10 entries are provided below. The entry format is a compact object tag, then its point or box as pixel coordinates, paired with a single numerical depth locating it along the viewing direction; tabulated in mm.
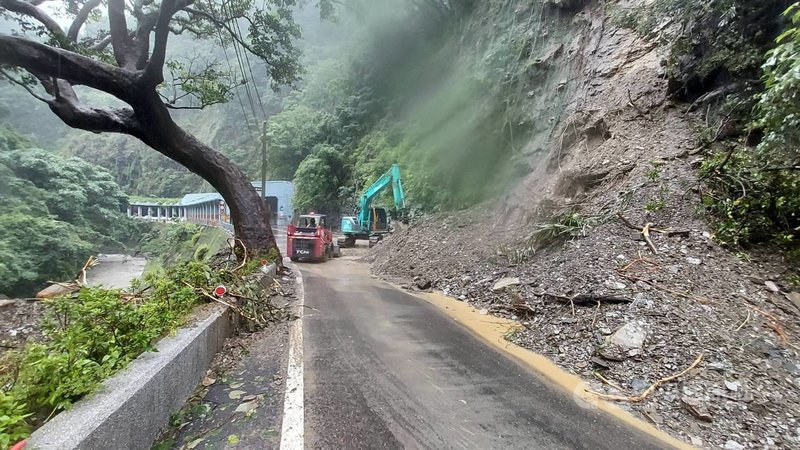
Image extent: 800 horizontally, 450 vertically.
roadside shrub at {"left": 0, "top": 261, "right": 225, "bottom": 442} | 1933
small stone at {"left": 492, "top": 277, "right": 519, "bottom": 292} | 6955
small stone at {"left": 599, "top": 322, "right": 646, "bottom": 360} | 4109
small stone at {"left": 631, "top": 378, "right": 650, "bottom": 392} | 3680
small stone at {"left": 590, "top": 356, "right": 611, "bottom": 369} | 4069
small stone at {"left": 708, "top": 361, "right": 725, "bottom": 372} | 3628
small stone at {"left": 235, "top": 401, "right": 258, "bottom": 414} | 3141
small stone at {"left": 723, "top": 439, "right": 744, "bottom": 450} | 2914
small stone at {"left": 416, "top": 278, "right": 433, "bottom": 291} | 9173
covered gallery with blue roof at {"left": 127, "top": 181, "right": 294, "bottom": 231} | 33128
